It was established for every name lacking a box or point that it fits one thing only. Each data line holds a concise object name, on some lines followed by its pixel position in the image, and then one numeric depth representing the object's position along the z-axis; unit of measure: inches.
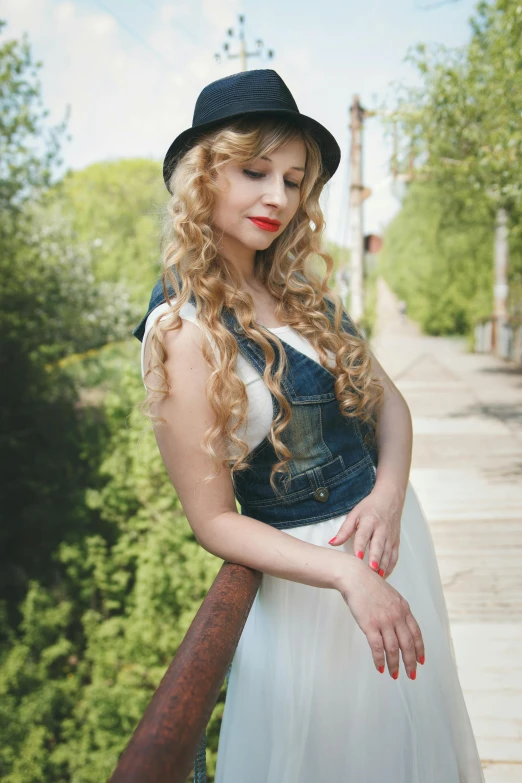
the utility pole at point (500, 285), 631.8
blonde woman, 47.9
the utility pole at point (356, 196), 452.1
